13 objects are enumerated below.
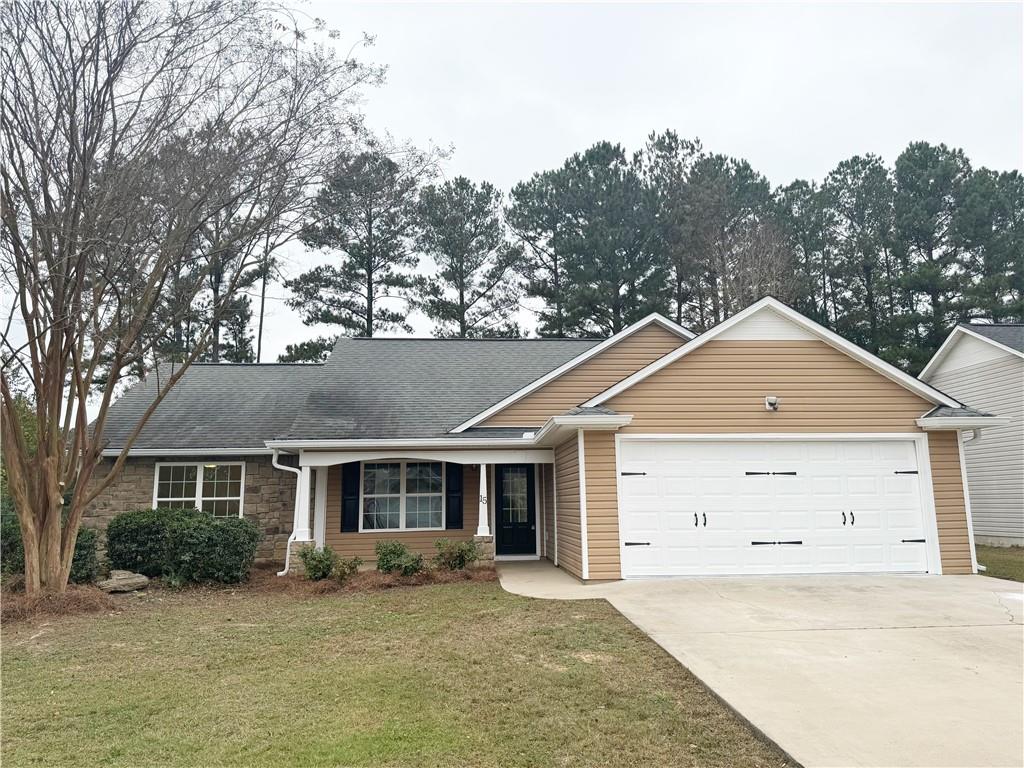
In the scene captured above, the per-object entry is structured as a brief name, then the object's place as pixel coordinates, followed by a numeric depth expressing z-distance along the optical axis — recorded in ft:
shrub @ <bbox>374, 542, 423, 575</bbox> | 32.68
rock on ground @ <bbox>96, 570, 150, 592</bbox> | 29.55
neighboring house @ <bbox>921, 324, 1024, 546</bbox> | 47.11
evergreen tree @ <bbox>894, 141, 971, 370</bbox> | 83.76
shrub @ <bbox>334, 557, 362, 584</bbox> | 31.86
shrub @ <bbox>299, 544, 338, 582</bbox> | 32.24
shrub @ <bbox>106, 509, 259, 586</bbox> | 32.19
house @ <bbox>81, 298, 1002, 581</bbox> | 30.63
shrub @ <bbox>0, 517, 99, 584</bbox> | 29.22
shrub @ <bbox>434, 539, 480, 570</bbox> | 34.37
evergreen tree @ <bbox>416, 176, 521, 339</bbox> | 87.35
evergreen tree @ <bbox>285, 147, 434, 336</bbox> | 85.15
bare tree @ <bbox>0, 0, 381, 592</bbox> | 26.00
